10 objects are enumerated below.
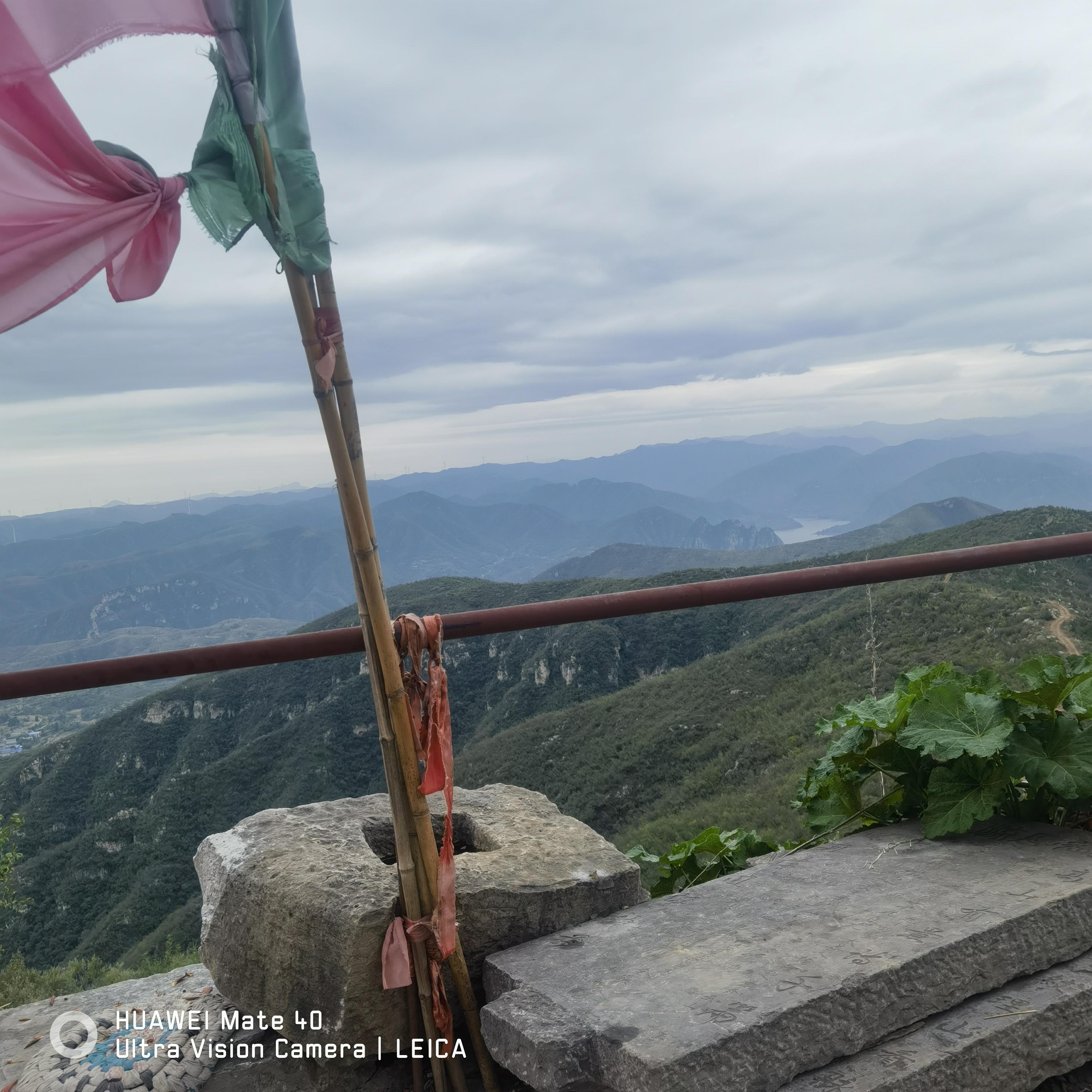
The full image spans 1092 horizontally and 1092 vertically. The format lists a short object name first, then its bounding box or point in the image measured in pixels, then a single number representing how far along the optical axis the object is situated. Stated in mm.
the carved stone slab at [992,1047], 1337
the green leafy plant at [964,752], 1756
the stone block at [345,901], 1538
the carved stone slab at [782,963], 1300
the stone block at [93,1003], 1880
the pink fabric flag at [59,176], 1200
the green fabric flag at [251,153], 1228
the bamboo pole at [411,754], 1360
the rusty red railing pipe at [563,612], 1597
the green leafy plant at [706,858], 2318
